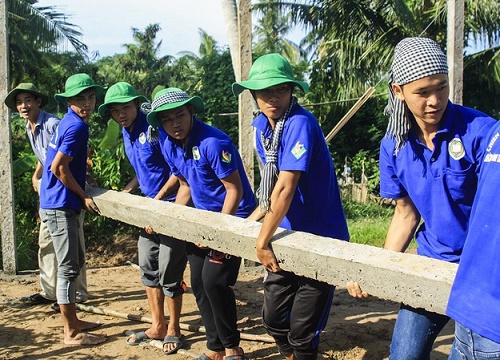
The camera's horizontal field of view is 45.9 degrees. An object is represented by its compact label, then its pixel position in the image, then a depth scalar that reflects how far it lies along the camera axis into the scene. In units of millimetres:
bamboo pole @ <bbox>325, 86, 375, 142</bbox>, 6719
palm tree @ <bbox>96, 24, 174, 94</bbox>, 35469
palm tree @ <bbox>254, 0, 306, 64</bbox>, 28922
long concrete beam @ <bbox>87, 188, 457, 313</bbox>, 2426
